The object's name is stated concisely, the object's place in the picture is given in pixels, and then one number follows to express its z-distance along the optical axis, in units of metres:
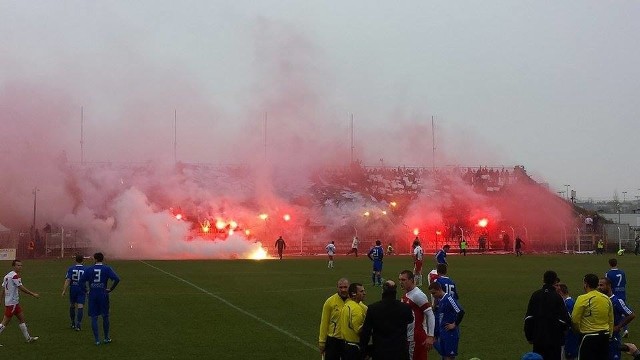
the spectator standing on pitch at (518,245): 55.19
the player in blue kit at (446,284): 12.80
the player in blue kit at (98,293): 16.38
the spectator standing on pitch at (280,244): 53.09
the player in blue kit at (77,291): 18.53
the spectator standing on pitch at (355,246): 55.41
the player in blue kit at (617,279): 15.89
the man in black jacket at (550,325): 10.80
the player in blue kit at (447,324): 11.84
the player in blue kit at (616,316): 11.70
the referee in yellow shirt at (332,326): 10.27
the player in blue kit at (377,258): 29.16
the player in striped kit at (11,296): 16.78
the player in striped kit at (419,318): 10.45
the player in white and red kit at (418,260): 30.78
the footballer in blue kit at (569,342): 12.20
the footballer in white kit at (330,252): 40.28
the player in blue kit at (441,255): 28.14
